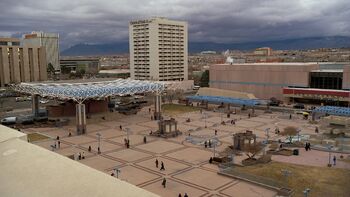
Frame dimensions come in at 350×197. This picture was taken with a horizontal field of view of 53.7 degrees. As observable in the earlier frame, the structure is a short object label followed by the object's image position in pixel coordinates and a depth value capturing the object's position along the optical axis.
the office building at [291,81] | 75.00
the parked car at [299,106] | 76.01
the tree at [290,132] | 48.92
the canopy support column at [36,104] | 69.50
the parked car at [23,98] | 98.18
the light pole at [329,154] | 37.29
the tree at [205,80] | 122.96
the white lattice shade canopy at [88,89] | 56.06
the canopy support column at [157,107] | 68.25
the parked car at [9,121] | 63.17
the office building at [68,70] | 190.69
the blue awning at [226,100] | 74.19
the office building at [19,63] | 124.00
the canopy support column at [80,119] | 55.66
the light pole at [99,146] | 44.28
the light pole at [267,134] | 49.87
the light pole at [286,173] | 33.33
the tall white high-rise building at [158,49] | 135.00
